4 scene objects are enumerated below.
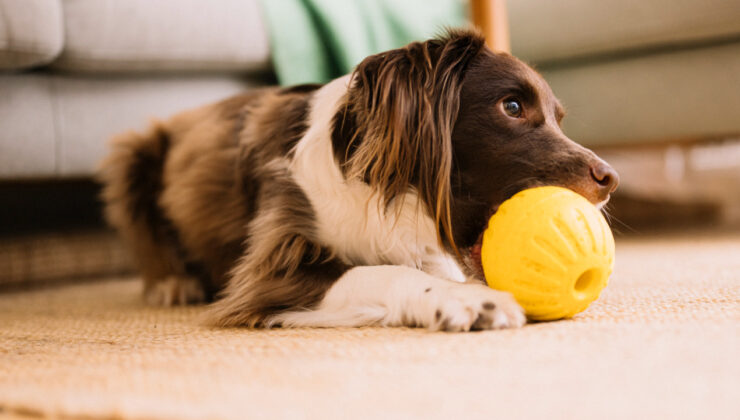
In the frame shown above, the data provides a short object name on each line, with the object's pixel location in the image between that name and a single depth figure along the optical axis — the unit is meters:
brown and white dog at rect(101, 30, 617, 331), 1.16
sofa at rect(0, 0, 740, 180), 1.45
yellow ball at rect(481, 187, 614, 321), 1.09
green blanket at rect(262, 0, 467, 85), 1.60
